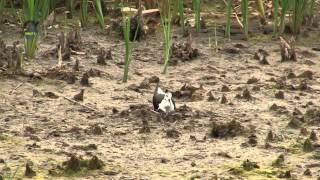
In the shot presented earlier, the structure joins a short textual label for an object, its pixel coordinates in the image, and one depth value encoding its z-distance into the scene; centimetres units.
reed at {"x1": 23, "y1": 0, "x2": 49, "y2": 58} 983
